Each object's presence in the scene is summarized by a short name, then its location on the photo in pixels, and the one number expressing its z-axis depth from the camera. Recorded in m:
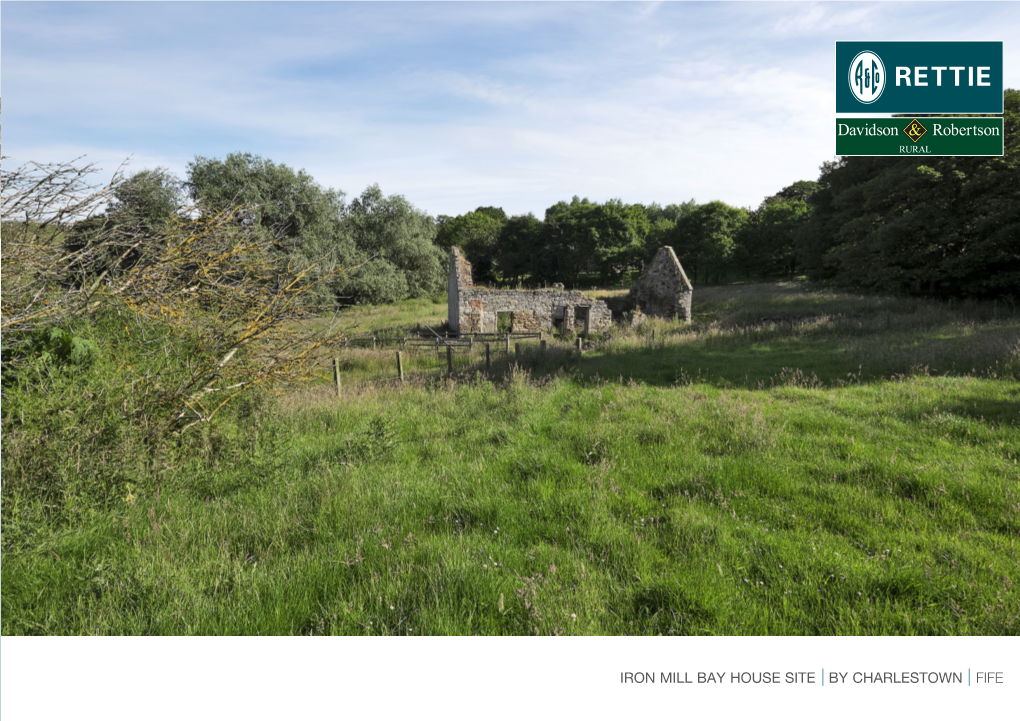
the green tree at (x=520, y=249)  59.97
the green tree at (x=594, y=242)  58.94
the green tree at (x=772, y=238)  51.41
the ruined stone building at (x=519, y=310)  23.02
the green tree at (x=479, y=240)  64.44
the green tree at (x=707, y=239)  50.94
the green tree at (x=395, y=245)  39.09
